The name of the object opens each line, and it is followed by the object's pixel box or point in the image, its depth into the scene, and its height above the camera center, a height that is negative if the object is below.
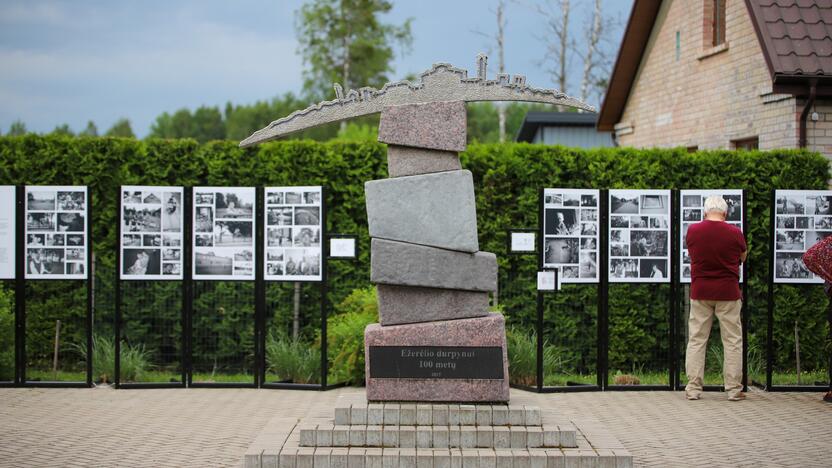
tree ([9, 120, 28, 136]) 49.93 +5.96
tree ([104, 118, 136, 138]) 77.00 +8.92
